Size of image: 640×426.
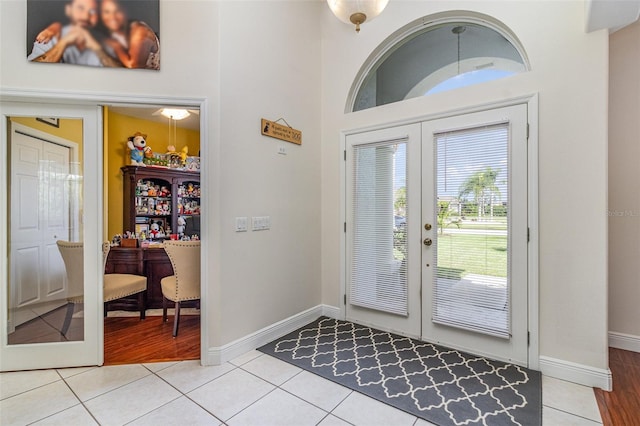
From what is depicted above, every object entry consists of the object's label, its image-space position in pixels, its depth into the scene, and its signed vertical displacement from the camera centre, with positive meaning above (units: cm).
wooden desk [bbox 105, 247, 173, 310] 390 -71
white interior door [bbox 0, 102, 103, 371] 240 -9
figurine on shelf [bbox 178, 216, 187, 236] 501 -22
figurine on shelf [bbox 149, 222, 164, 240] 475 -31
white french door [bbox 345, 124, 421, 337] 295 -17
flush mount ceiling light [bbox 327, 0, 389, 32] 183 +125
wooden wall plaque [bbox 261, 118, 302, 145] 290 +81
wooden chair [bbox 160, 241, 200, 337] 307 -60
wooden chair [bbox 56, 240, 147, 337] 248 -50
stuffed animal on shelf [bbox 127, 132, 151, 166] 448 +97
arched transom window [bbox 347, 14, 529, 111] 263 +146
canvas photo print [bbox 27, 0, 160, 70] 223 +138
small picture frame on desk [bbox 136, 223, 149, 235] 458 -26
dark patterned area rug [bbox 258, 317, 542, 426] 190 -125
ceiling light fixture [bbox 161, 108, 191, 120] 443 +146
